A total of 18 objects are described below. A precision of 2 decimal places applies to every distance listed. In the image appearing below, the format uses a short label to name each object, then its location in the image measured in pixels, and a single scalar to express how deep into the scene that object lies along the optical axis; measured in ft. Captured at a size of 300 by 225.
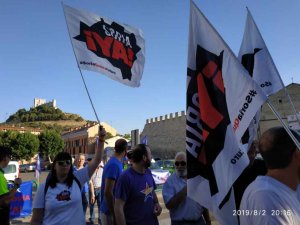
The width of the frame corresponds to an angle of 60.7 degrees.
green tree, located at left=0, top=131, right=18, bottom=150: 166.28
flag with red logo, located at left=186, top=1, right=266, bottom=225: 6.46
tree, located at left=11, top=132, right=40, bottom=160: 167.05
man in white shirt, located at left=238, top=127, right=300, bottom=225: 4.71
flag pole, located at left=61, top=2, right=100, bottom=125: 10.25
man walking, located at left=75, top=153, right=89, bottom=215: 21.54
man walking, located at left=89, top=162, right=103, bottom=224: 21.90
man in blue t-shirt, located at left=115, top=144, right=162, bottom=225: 9.15
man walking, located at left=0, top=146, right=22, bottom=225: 10.91
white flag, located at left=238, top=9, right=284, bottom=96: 11.12
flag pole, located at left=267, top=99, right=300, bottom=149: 5.25
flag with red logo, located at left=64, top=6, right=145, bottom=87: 11.57
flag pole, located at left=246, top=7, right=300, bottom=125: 10.30
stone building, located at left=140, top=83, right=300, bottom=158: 130.53
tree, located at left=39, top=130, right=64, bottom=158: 187.57
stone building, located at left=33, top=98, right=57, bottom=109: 445.47
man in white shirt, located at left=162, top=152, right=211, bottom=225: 9.58
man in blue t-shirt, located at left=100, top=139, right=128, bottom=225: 10.79
